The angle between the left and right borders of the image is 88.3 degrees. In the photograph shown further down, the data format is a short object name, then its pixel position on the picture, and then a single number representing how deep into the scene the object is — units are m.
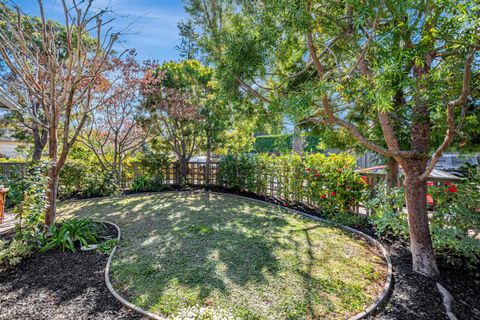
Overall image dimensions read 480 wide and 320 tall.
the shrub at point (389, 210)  3.68
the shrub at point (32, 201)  3.34
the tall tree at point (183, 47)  15.95
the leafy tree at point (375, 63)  2.05
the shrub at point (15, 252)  3.04
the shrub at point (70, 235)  3.54
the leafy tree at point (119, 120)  7.74
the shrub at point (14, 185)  3.19
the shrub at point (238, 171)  7.87
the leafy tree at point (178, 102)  8.58
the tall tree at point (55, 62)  3.55
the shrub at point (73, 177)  7.56
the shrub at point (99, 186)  7.65
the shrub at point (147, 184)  8.66
